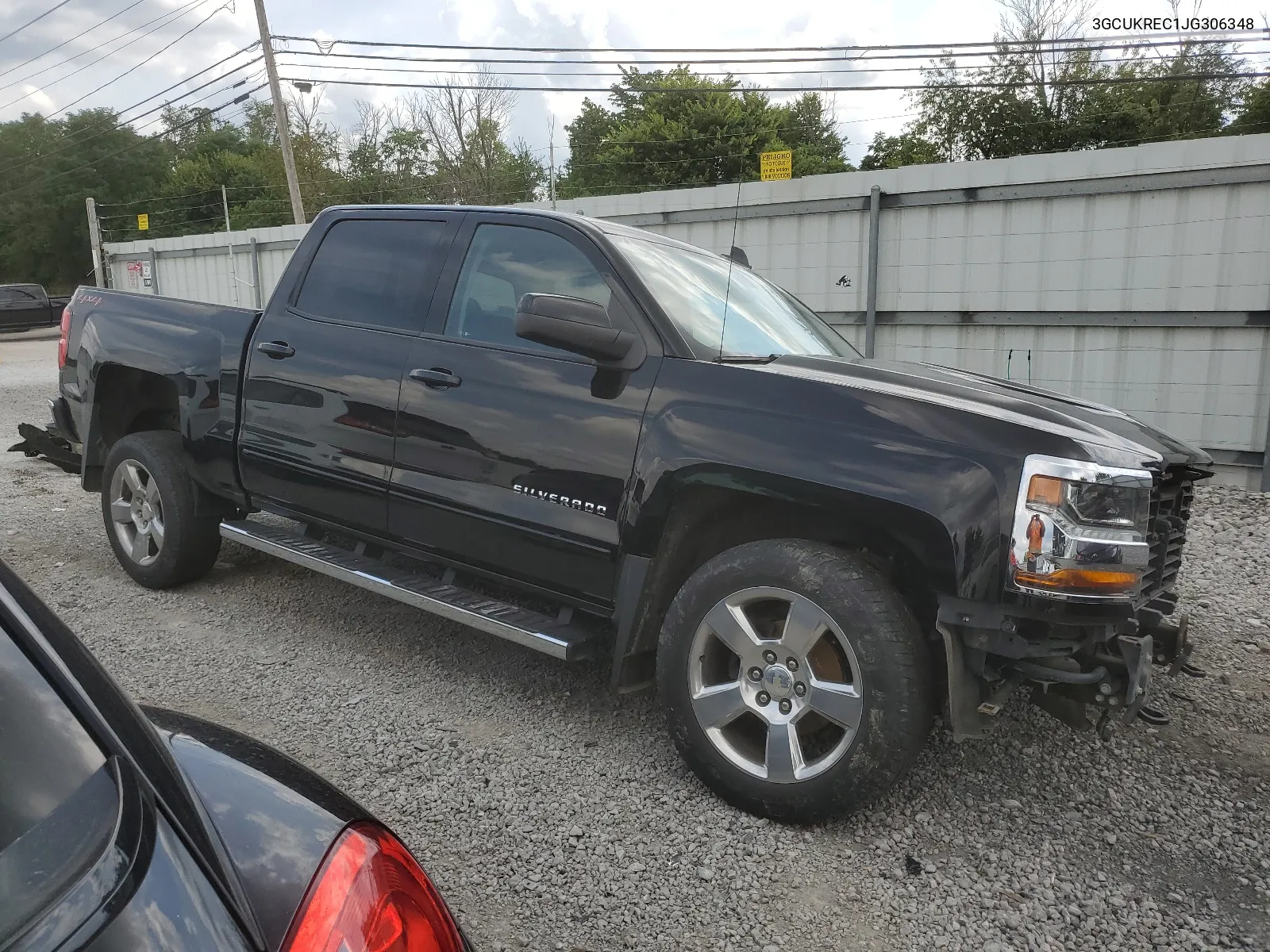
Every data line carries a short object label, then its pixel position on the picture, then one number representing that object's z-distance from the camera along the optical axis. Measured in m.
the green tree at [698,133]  35.22
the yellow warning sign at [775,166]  4.51
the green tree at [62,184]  49.38
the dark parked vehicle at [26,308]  28.16
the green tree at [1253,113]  27.94
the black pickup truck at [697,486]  2.57
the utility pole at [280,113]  24.31
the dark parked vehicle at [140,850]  0.87
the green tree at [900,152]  39.53
